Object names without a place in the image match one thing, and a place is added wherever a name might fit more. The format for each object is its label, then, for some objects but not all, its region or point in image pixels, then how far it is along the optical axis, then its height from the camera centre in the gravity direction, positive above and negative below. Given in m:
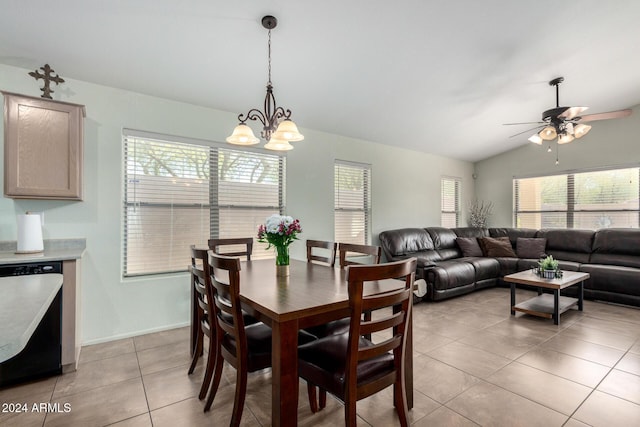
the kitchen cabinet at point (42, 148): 2.42 +0.58
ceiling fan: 3.42 +1.13
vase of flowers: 2.11 -0.13
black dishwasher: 2.18 -1.00
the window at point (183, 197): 3.21 +0.23
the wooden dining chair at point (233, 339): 1.58 -0.76
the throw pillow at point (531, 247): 5.35 -0.58
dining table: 1.35 -0.45
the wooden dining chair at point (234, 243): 2.87 -0.26
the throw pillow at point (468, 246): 5.62 -0.57
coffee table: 3.41 -1.06
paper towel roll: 2.45 -0.14
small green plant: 3.74 -0.61
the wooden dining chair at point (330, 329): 2.10 -0.80
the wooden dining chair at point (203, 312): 1.92 -0.65
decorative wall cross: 2.54 +1.19
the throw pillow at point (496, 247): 5.51 -0.58
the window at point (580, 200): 5.05 +0.29
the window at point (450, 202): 6.46 +0.30
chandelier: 2.18 +0.63
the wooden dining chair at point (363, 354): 1.39 -0.74
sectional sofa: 4.25 -0.67
